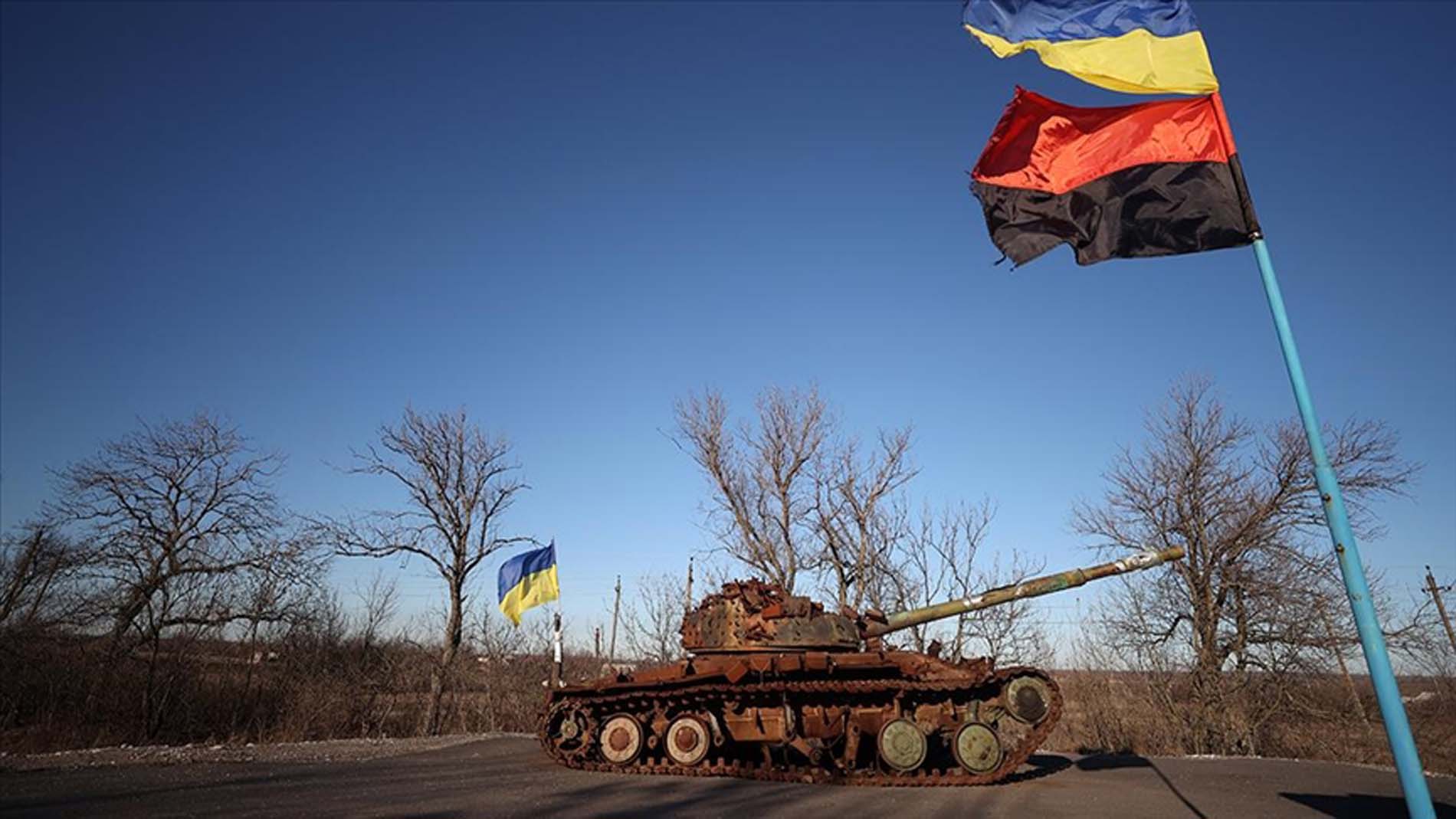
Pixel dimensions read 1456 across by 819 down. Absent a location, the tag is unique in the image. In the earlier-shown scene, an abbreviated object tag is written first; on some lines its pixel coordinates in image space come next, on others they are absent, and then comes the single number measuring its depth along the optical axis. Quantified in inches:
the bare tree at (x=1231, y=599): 737.0
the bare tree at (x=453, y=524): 935.7
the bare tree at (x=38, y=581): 748.6
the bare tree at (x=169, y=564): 779.4
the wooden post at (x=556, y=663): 531.9
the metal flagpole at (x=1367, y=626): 159.2
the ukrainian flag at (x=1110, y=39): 233.6
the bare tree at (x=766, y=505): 988.6
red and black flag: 223.1
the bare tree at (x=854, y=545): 984.9
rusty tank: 435.2
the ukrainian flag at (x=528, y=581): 695.7
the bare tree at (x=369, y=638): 951.6
